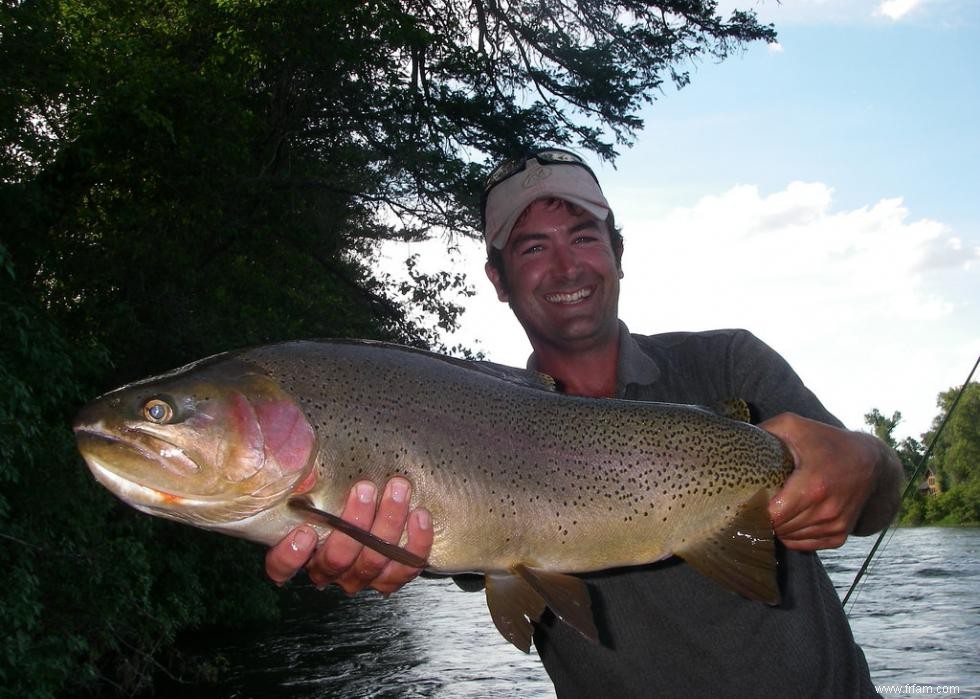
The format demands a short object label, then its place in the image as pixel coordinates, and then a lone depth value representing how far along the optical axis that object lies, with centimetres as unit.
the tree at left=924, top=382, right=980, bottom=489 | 6250
